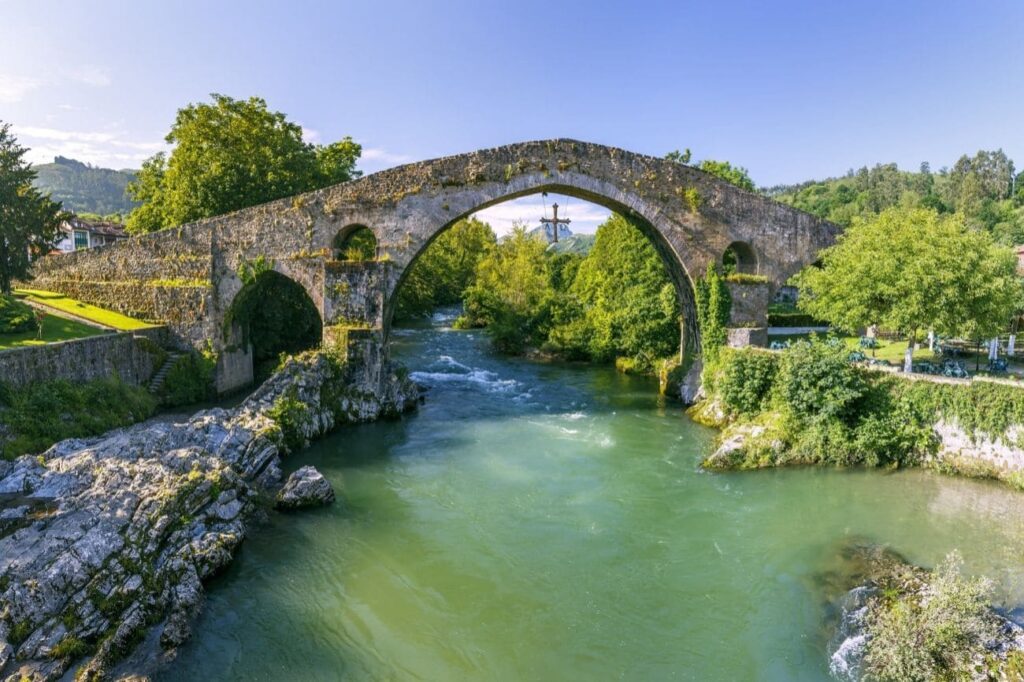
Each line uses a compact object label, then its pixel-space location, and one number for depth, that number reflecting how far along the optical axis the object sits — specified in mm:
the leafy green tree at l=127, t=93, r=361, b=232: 24234
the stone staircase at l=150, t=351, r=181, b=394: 19312
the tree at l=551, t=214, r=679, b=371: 26672
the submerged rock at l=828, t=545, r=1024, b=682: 7266
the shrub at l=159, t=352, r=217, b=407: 19516
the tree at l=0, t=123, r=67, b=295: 18172
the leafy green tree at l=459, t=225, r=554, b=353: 33156
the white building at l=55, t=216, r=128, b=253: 49656
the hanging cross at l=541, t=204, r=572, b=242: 48188
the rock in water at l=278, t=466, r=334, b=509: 12258
